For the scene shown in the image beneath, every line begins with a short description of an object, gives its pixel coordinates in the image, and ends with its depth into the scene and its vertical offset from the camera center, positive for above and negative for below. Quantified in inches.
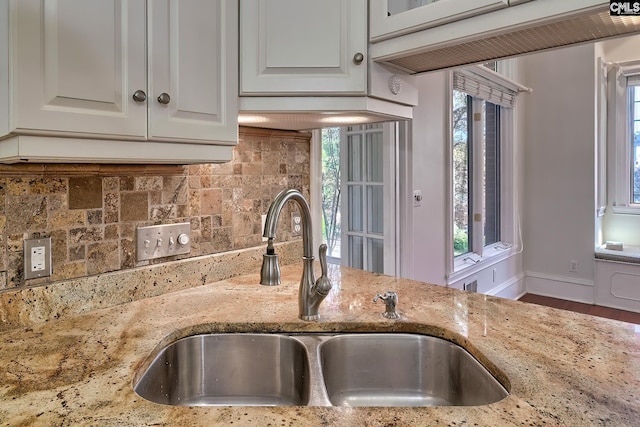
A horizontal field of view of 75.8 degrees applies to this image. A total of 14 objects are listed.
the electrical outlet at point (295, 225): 74.5 -2.7
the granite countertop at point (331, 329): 28.0 -13.1
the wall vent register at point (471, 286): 132.6 -25.2
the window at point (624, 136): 160.4 +28.7
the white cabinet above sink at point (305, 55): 49.0 +18.6
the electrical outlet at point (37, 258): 44.1 -5.0
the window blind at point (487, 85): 124.4 +41.6
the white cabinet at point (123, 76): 33.4 +12.8
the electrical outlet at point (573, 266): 162.1 -22.6
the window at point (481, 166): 133.6 +15.6
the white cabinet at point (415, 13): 41.1 +21.1
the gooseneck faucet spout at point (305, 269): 45.3 -6.9
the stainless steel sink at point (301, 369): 43.9 -17.5
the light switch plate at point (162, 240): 53.9 -4.0
